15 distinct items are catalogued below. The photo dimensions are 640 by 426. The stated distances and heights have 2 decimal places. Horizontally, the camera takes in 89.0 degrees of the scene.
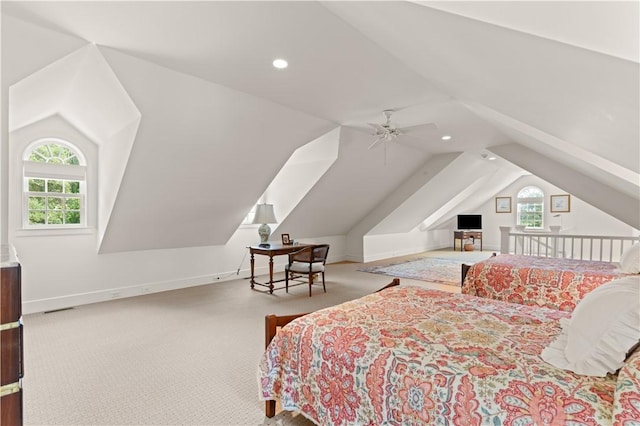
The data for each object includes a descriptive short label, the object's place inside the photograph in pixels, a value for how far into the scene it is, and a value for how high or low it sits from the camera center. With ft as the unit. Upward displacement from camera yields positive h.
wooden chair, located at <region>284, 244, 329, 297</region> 16.12 -2.49
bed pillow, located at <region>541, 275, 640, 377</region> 4.07 -1.57
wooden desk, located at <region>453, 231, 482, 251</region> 33.30 -2.34
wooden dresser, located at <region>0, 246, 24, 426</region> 3.51 -1.47
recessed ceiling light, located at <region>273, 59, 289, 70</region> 9.02 +4.20
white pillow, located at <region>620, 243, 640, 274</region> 9.82 -1.47
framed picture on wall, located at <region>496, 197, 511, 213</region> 32.83 +0.90
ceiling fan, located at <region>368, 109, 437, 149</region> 13.47 +4.01
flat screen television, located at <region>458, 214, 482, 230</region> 33.32 -0.81
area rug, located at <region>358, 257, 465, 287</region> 19.65 -3.91
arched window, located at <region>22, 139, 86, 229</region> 12.85 +1.08
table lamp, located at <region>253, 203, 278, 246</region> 17.20 -0.25
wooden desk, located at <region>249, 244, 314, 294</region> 15.97 -1.90
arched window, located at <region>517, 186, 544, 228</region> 30.86 +0.62
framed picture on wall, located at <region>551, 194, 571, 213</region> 29.12 +0.95
